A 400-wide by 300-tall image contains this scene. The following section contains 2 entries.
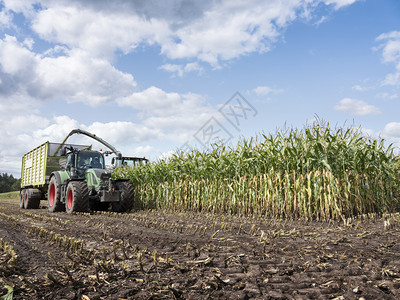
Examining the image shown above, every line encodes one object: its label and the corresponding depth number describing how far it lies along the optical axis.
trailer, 12.25
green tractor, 9.23
